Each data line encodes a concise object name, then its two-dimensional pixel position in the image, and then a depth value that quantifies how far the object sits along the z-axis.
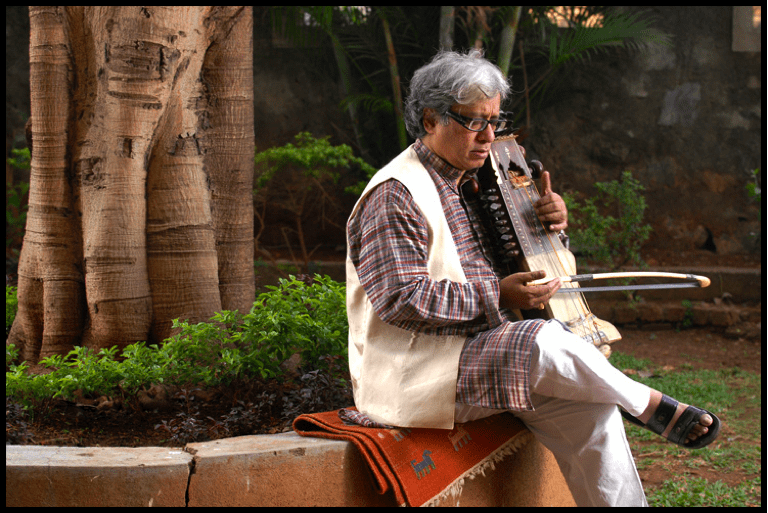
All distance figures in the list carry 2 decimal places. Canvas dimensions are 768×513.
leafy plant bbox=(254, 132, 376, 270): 6.27
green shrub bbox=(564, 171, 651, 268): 6.82
